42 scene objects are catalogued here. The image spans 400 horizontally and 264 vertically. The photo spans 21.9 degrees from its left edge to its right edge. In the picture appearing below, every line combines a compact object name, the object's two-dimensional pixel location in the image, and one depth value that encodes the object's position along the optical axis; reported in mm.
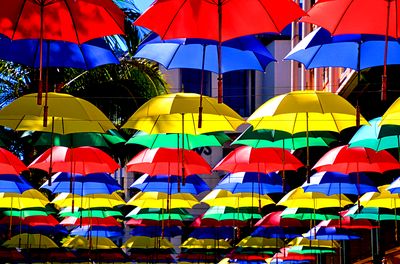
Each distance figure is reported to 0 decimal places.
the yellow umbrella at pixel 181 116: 18344
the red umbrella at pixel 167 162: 22625
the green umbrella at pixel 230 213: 29016
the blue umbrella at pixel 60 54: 17453
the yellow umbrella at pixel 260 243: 32594
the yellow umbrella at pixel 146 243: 33094
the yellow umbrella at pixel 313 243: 30703
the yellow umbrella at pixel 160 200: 26844
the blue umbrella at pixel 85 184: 25158
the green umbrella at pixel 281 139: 20625
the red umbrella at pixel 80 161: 22891
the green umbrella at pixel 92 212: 29953
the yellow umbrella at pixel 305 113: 17547
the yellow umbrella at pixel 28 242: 30500
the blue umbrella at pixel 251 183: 24891
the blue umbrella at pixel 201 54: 18141
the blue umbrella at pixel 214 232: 31500
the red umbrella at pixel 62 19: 15039
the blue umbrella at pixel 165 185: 25242
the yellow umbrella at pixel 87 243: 32719
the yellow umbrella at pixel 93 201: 27516
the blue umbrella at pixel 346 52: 16734
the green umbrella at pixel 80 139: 21766
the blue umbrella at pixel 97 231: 31605
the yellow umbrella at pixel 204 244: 34875
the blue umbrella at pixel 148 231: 31500
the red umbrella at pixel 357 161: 21141
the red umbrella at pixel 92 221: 30353
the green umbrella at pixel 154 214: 29578
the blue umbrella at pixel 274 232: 29594
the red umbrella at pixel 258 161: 22484
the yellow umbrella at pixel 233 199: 26750
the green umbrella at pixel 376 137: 18141
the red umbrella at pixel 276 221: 28312
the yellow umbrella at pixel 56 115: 17891
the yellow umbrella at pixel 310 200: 25406
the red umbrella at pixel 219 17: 14836
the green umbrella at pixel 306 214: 27203
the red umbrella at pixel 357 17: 14266
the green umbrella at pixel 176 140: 21828
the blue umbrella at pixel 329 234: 27797
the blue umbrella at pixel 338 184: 23453
